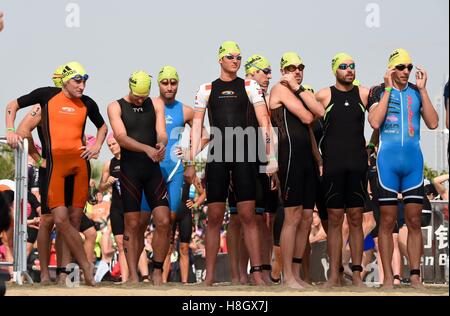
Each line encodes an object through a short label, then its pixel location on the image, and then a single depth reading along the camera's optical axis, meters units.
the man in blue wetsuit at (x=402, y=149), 13.41
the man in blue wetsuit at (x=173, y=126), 14.69
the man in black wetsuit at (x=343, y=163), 13.58
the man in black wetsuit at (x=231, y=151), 13.52
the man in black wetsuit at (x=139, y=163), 13.89
